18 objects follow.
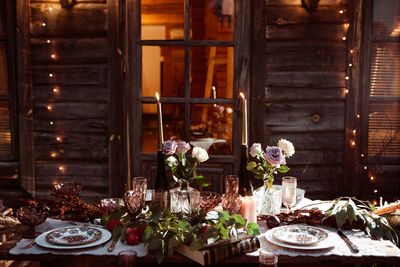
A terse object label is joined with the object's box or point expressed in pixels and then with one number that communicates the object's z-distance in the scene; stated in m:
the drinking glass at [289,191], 1.85
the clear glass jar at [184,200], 1.71
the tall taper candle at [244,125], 1.78
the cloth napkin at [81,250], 1.48
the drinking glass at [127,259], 1.36
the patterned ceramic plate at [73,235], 1.53
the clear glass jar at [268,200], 1.90
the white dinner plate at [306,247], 1.50
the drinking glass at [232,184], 1.79
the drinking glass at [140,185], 1.86
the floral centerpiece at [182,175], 1.71
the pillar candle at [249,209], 1.72
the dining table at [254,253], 1.47
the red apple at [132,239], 1.55
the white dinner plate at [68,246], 1.49
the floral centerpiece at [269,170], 1.79
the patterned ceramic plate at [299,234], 1.55
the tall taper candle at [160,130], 1.76
